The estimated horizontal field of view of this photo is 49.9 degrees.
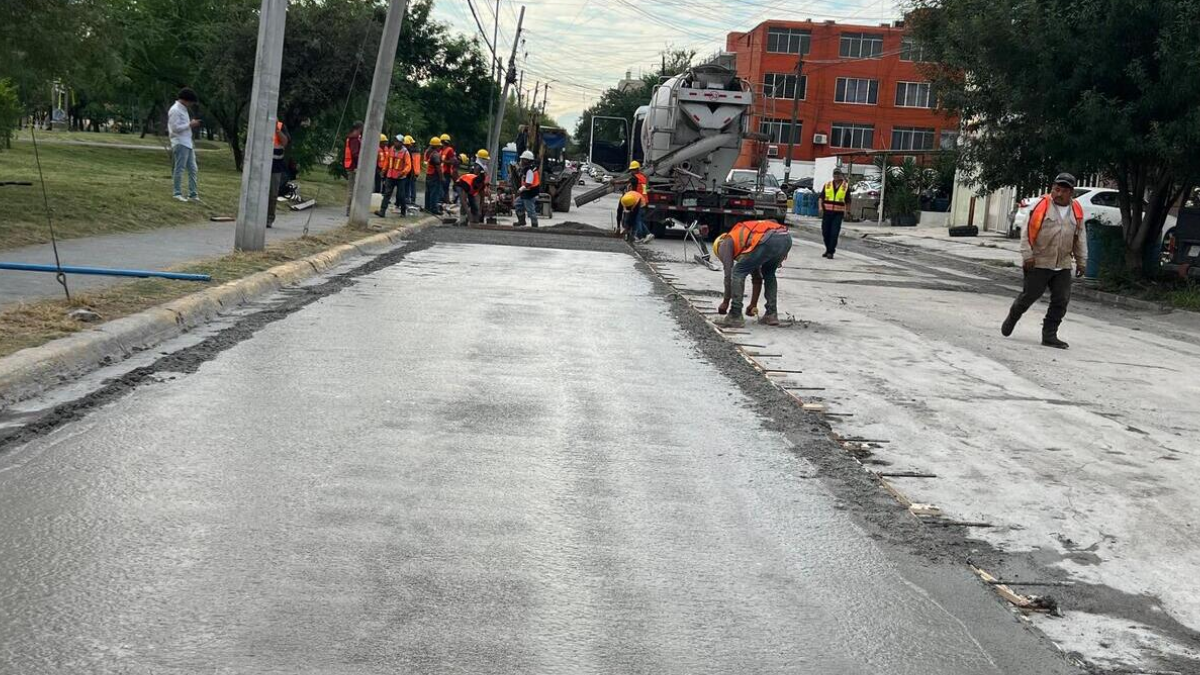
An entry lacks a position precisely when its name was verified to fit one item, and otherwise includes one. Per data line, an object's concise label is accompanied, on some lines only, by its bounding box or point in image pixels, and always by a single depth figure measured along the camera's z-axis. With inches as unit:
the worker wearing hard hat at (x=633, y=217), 1003.3
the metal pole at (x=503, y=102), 2055.6
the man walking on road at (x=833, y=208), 987.9
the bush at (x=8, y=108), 968.9
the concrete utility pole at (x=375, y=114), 835.1
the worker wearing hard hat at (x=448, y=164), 1191.6
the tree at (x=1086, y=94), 725.3
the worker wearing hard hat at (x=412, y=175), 1085.5
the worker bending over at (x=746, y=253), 492.1
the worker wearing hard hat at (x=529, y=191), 1101.1
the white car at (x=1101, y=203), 1117.1
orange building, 3353.8
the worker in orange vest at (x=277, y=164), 805.7
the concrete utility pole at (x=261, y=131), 584.1
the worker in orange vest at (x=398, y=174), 1059.3
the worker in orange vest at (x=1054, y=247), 514.3
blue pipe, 432.0
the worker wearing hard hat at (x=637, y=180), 1018.7
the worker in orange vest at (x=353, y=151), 1008.8
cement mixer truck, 1079.0
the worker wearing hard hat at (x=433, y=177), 1136.2
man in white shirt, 835.1
